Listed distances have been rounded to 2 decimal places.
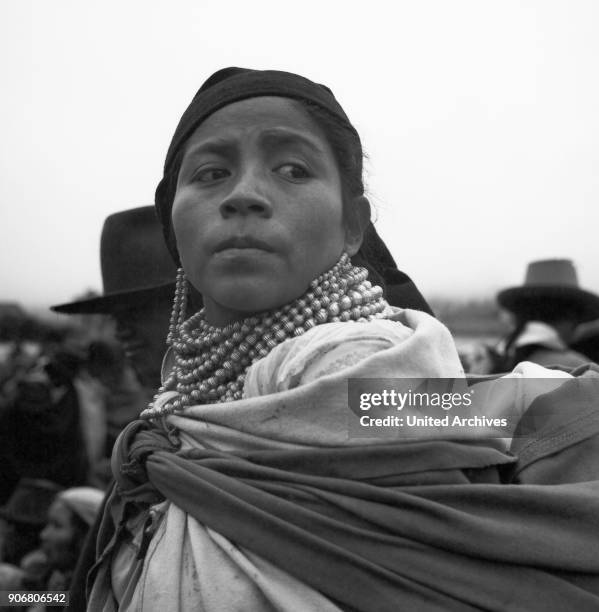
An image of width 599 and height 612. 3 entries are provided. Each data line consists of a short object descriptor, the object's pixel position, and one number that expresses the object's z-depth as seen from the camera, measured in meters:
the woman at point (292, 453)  1.16
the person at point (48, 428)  4.36
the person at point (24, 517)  4.08
